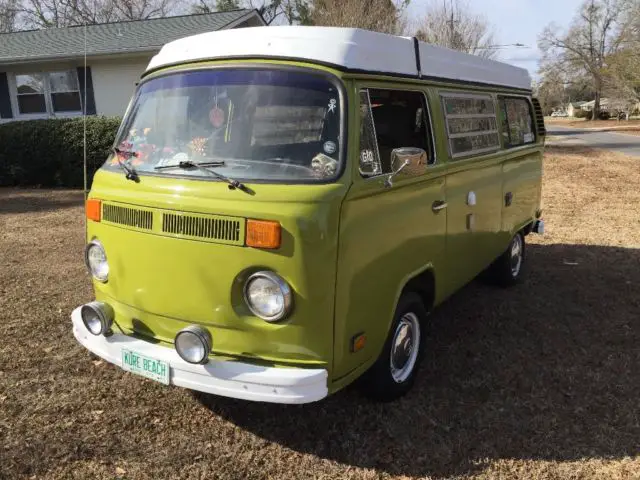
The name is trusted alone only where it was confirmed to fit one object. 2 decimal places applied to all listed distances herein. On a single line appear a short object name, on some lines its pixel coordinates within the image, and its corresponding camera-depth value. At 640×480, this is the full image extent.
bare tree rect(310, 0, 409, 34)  19.20
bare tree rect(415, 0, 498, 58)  24.28
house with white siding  16.31
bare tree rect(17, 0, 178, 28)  35.67
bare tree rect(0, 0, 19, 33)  37.69
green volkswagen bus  2.87
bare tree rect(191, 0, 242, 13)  32.47
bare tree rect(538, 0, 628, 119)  62.66
